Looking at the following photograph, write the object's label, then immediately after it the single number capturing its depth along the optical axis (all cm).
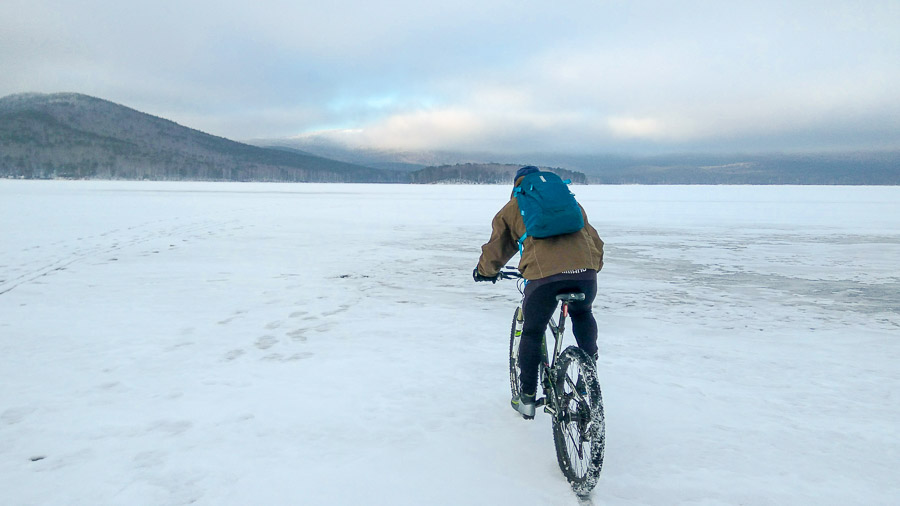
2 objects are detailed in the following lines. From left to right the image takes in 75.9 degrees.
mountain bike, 284
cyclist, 318
